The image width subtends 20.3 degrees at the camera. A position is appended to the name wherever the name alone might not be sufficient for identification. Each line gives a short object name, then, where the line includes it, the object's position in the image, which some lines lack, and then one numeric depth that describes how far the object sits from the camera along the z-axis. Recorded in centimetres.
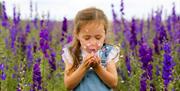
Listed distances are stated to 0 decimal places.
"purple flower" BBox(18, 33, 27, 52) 730
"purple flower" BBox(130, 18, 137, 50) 709
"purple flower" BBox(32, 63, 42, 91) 470
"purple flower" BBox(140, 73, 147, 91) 498
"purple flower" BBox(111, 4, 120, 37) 904
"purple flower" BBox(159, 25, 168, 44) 655
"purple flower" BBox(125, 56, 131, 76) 641
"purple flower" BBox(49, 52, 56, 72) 607
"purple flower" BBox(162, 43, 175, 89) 463
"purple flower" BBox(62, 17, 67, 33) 686
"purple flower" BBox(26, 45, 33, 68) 685
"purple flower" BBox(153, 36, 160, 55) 662
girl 331
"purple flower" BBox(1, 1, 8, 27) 857
